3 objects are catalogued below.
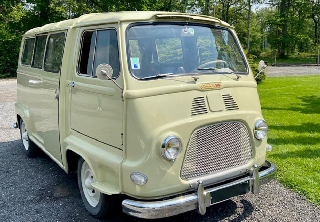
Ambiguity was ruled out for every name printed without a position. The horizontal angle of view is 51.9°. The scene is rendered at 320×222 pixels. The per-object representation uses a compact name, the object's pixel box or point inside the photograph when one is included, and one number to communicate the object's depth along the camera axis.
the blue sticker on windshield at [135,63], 3.35
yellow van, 3.12
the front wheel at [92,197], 3.61
